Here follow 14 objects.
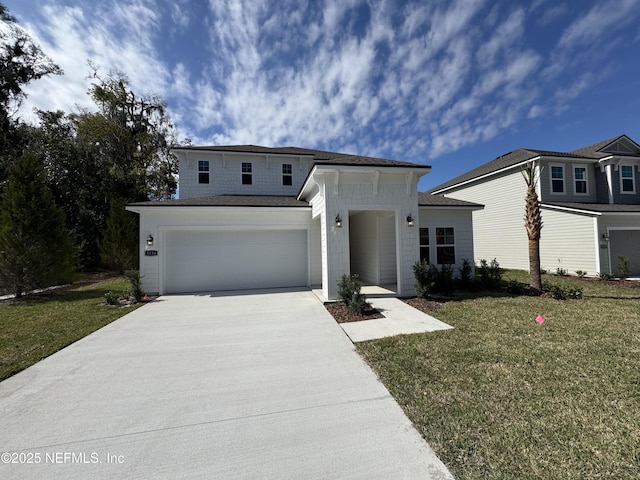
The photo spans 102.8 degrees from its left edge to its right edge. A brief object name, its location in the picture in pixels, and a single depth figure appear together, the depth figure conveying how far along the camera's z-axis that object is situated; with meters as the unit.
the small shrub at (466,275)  9.27
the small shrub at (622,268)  10.72
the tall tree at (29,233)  8.52
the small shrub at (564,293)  7.61
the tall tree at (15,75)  17.31
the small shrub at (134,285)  8.02
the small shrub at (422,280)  7.60
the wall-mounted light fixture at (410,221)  7.80
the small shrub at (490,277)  9.04
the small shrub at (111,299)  7.74
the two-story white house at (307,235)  7.54
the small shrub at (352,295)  6.24
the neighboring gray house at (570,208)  11.60
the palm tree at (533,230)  8.22
